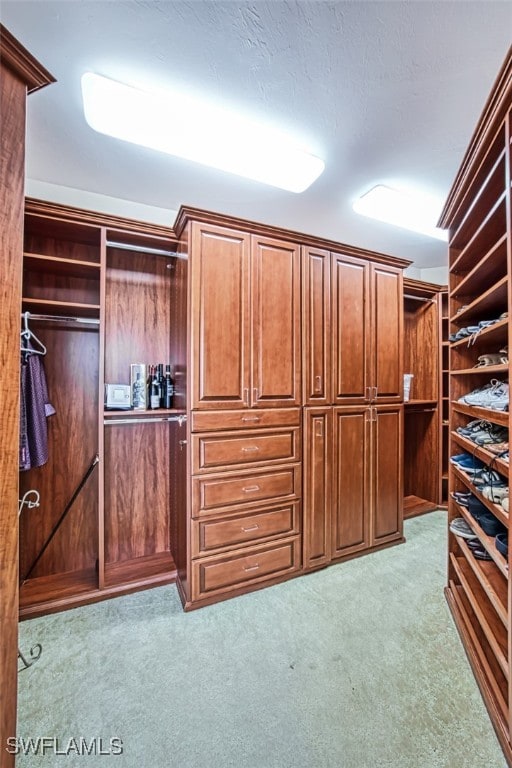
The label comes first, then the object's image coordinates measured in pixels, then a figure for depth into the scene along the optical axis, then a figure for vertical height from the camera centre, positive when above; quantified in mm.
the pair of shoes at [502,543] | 1251 -635
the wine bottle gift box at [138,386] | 2258 +9
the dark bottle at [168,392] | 2316 -35
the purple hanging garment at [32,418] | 1878 -184
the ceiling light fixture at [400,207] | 2314 +1390
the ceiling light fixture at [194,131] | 1482 +1341
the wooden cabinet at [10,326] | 958 +194
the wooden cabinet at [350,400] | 2301 -102
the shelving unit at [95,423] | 2041 -255
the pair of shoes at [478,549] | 1573 -837
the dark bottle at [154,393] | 2273 -42
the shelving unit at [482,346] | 1192 +246
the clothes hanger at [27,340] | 1896 +293
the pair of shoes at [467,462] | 1696 -421
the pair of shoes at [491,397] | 1358 -48
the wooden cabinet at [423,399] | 3418 -137
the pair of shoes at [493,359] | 1580 +139
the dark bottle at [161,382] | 2316 +38
